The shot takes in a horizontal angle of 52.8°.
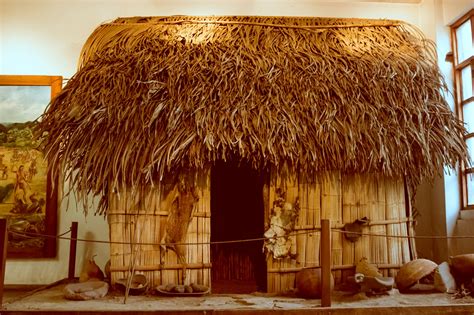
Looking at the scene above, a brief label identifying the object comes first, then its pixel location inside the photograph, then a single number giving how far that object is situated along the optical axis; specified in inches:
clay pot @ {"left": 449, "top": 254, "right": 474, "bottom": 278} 177.2
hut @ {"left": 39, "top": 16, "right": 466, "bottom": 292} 177.2
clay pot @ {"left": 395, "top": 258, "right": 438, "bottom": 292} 179.2
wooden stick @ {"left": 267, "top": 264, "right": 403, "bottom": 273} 186.9
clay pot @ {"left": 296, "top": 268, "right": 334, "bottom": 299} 171.2
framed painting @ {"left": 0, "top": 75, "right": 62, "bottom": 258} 232.7
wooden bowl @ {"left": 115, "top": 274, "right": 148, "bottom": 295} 178.7
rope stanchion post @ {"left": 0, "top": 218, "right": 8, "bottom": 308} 148.6
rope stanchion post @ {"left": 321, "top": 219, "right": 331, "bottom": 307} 149.2
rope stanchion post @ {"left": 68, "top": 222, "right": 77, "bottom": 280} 226.1
